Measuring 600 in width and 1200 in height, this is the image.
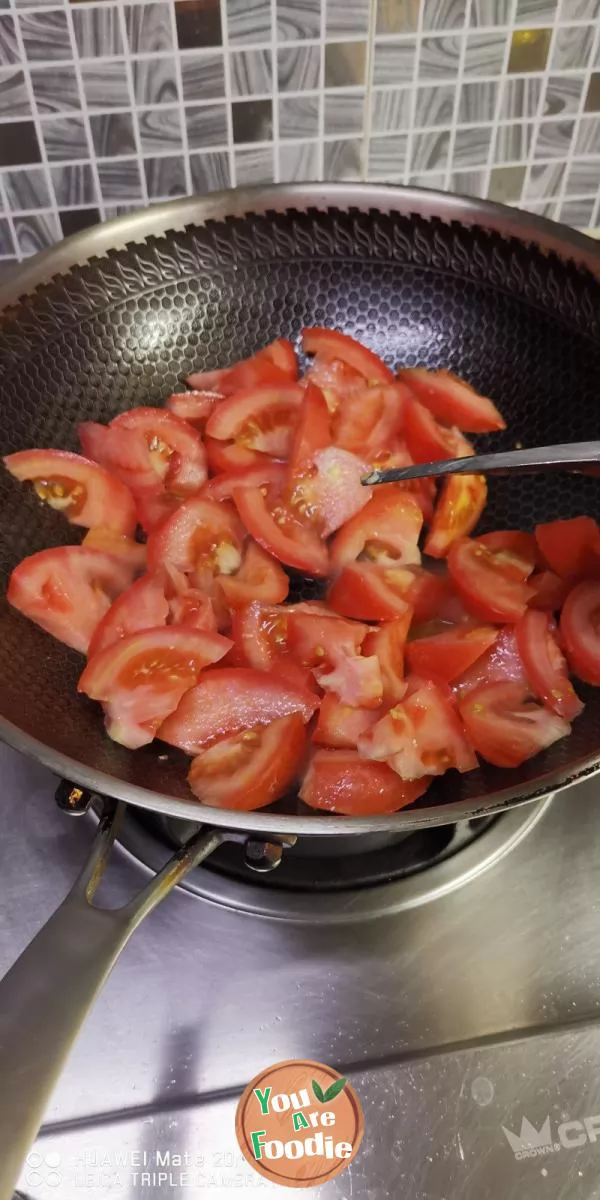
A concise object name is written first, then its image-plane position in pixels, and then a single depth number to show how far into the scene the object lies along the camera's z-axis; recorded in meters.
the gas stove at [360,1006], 0.69
